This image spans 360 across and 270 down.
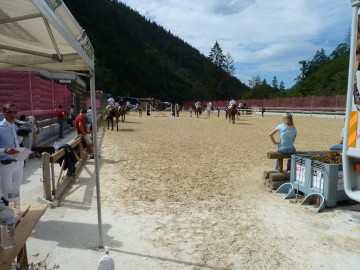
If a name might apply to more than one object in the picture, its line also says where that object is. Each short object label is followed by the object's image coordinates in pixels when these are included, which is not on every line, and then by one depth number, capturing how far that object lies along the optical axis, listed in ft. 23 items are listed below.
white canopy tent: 9.11
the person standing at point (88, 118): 52.01
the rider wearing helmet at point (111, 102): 68.40
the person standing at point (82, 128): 32.50
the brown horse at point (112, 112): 64.18
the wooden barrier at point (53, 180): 19.02
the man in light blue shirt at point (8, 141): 14.48
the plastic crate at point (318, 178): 18.66
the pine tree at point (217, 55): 355.97
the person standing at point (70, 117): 65.21
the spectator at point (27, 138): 31.70
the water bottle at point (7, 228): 9.64
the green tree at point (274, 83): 424.21
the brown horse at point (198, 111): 125.06
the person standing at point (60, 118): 49.44
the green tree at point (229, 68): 354.95
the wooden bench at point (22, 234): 9.04
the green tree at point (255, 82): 389.72
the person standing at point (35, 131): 34.44
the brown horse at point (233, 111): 88.69
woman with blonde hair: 23.45
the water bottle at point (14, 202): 11.14
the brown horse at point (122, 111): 86.64
